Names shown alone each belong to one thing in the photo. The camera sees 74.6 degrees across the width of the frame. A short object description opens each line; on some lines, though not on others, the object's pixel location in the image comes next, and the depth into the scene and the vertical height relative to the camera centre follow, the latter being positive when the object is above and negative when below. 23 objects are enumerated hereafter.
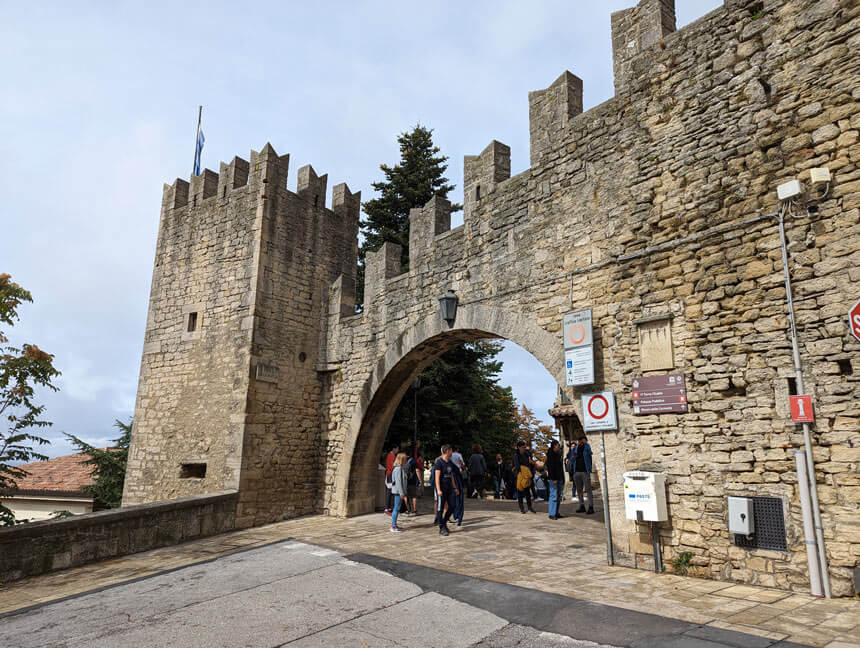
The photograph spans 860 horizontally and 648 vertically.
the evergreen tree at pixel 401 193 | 16.86 +7.27
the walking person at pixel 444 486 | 7.65 -0.64
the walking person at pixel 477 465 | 12.05 -0.55
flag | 12.69 +6.42
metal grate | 4.61 -0.69
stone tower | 9.83 +1.77
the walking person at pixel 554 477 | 8.73 -0.57
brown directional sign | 5.45 +0.45
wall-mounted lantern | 8.33 +1.93
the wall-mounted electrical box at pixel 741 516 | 4.70 -0.62
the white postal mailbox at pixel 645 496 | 5.24 -0.52
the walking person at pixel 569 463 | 9.56 -0.39
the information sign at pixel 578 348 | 6.23 +1.02
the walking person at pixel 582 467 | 9.20 -0.45
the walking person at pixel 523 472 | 9.52 -0.55
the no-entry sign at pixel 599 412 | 5.95 +0.30
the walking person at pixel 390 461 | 9.83 -0.40
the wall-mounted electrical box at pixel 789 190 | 4.81 +2.13
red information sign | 4.52 +0.25
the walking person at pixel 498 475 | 13.32 -0.87
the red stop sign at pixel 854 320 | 4.36 +0.93
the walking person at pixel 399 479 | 8.45 -0.61
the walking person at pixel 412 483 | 9.76 -0.77
